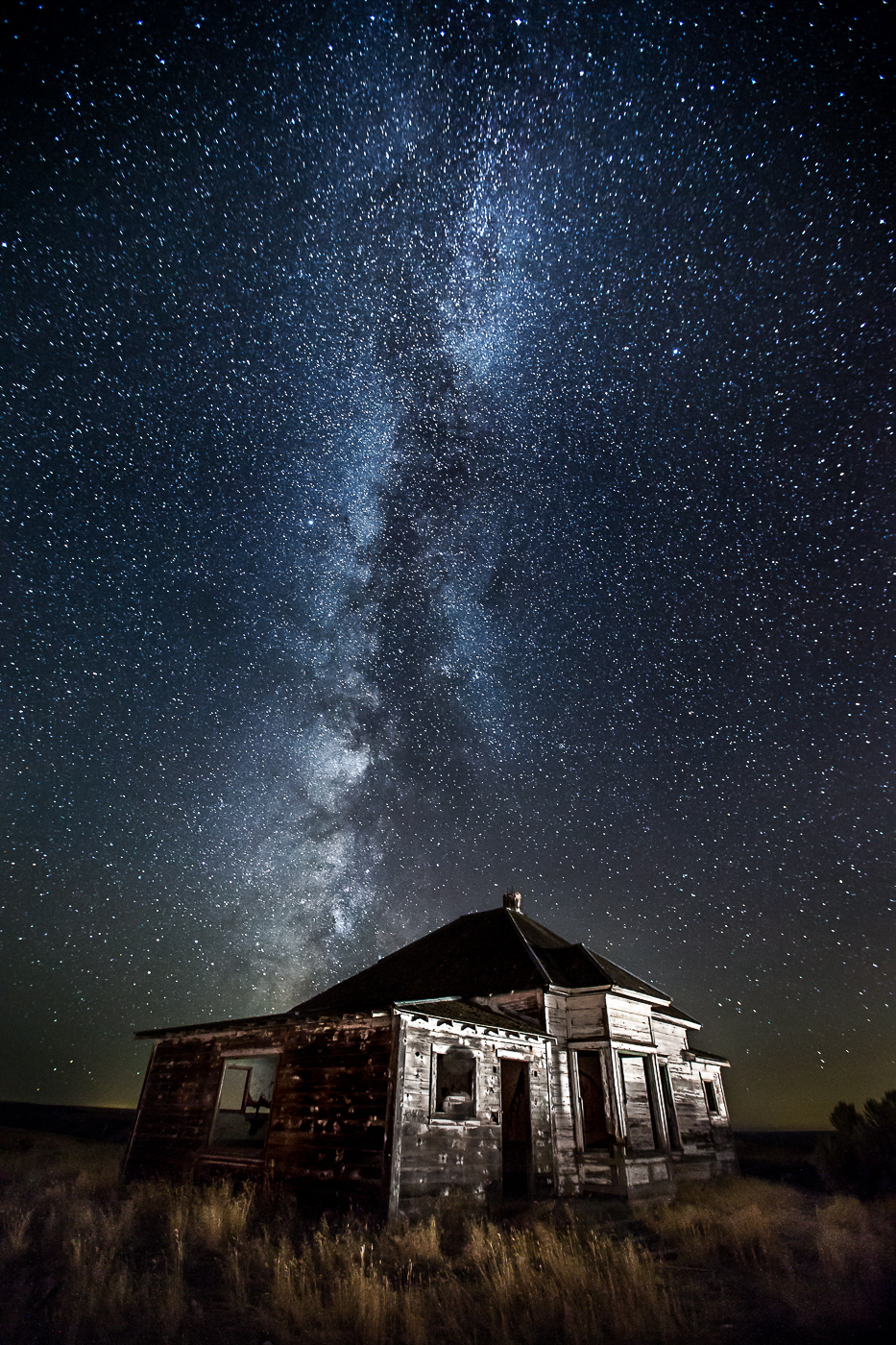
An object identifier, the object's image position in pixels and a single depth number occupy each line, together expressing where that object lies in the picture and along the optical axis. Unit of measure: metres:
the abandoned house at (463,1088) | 12.03
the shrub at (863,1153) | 18.09
